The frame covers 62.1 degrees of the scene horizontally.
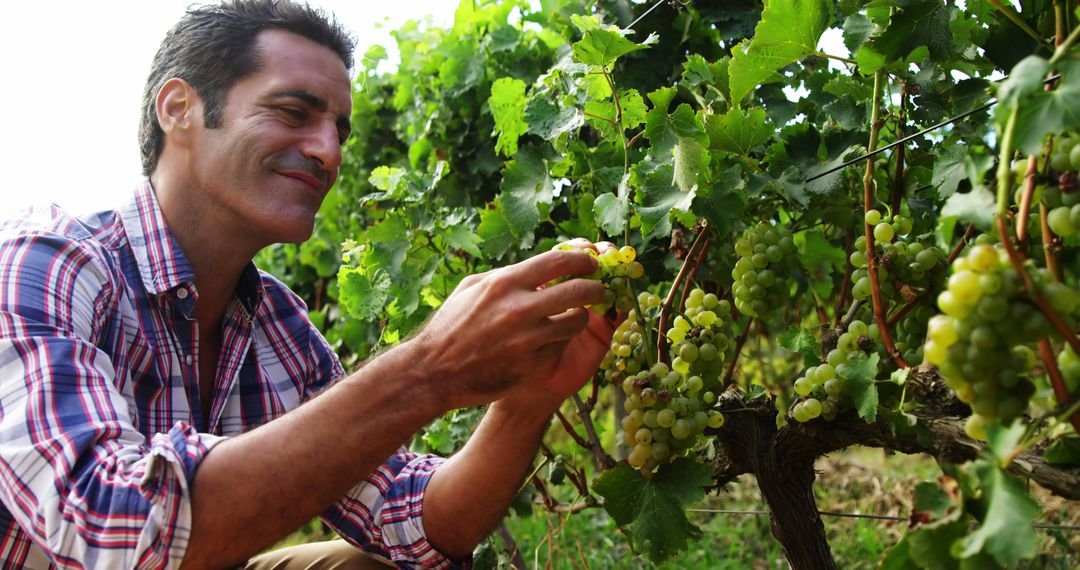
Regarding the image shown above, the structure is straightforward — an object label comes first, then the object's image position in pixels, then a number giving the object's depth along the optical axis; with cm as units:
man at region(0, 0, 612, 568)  148
